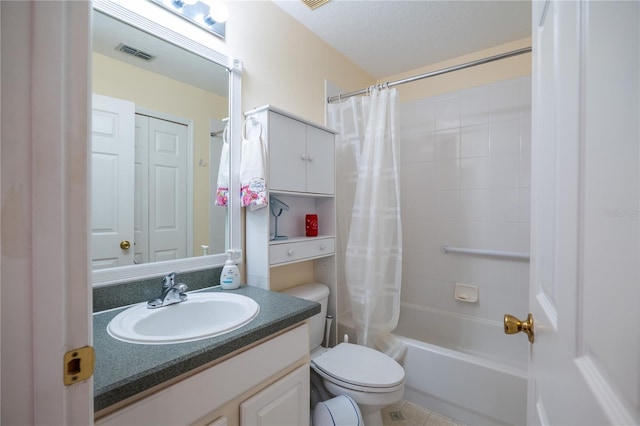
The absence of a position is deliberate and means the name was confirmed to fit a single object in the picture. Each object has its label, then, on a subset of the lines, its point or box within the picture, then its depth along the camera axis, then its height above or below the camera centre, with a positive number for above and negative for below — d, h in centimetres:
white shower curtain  179 -15
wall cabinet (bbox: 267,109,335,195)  142 +32
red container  177 -9
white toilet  125 -79
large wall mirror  103 +28
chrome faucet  105 -33
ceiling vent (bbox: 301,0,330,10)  161 +124
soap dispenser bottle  130 -32
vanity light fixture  120 +91
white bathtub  142 -98
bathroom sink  80 -38
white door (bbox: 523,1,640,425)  29 +0
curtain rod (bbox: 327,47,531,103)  150 +86
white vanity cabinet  66 -52
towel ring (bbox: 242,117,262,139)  144 +44
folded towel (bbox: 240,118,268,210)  133 +20
